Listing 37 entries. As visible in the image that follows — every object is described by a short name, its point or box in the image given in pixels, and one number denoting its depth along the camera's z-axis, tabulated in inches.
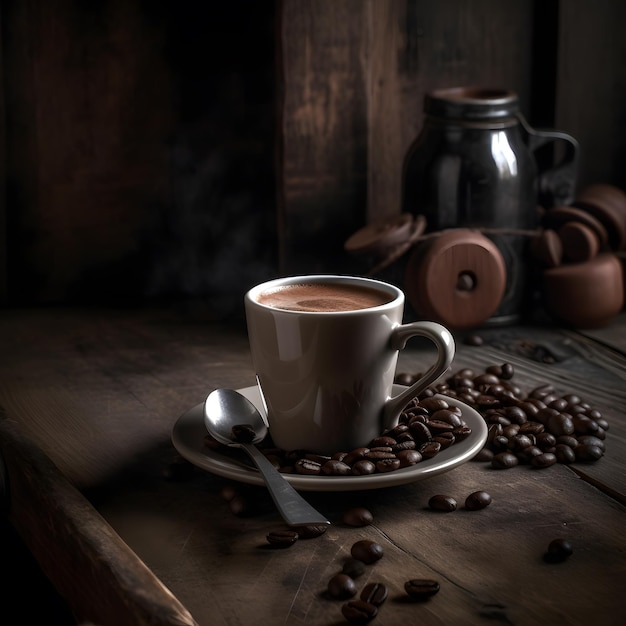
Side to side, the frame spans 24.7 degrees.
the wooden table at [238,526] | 23.6
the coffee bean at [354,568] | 24.3
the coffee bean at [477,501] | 26.7
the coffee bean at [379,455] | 26.6
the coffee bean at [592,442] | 29.1
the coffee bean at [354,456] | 26.7
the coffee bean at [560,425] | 29.8
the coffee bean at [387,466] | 26.3
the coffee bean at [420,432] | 27.6
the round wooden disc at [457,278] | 36.3
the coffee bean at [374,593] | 23.6
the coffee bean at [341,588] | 23.7
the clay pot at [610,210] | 39.9
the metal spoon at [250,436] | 24.6
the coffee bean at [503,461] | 28.6
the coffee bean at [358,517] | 25.9
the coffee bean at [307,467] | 26.4
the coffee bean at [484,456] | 29.0
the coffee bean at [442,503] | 26.6
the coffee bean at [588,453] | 29.0
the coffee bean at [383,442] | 27.4
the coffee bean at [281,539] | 25.2
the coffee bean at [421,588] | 23.6
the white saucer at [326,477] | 25.6
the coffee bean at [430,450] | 26.8
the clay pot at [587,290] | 37.7
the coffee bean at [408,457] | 26.5
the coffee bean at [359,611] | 23.1
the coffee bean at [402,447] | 27.2
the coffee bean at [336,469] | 26.3
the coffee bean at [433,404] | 28.9
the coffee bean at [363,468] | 26.2
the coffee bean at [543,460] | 28.6
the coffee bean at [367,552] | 24.7
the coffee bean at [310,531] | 25.6
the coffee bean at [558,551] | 24.9
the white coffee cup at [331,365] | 26.8
